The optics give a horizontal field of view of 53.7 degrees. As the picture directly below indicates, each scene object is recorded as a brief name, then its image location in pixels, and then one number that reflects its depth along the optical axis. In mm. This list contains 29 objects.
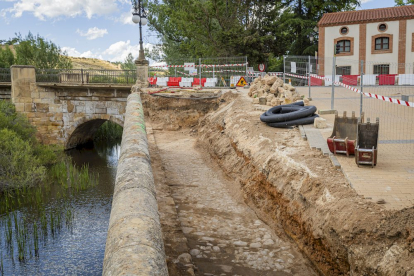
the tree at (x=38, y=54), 32250
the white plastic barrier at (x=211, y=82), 21906
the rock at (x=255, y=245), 6066
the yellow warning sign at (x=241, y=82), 21109
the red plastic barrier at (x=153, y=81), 22281
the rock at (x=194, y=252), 5859
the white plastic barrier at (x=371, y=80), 17344
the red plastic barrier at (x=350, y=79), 20022
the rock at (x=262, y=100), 13062
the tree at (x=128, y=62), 46469
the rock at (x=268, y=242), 6160
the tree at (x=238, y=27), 28734
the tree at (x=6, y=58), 34412
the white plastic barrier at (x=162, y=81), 22145
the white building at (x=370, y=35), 30891
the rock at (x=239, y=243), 6152
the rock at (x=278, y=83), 13750
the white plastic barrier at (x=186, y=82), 21959
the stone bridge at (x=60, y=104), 24062
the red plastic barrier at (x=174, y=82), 21844
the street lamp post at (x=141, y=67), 22797
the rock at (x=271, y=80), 14099
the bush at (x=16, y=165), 16828
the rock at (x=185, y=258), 5367
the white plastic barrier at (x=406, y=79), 16534
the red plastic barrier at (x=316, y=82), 23169
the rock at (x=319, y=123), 9078
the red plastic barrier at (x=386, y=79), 18031
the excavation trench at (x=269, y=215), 4320
